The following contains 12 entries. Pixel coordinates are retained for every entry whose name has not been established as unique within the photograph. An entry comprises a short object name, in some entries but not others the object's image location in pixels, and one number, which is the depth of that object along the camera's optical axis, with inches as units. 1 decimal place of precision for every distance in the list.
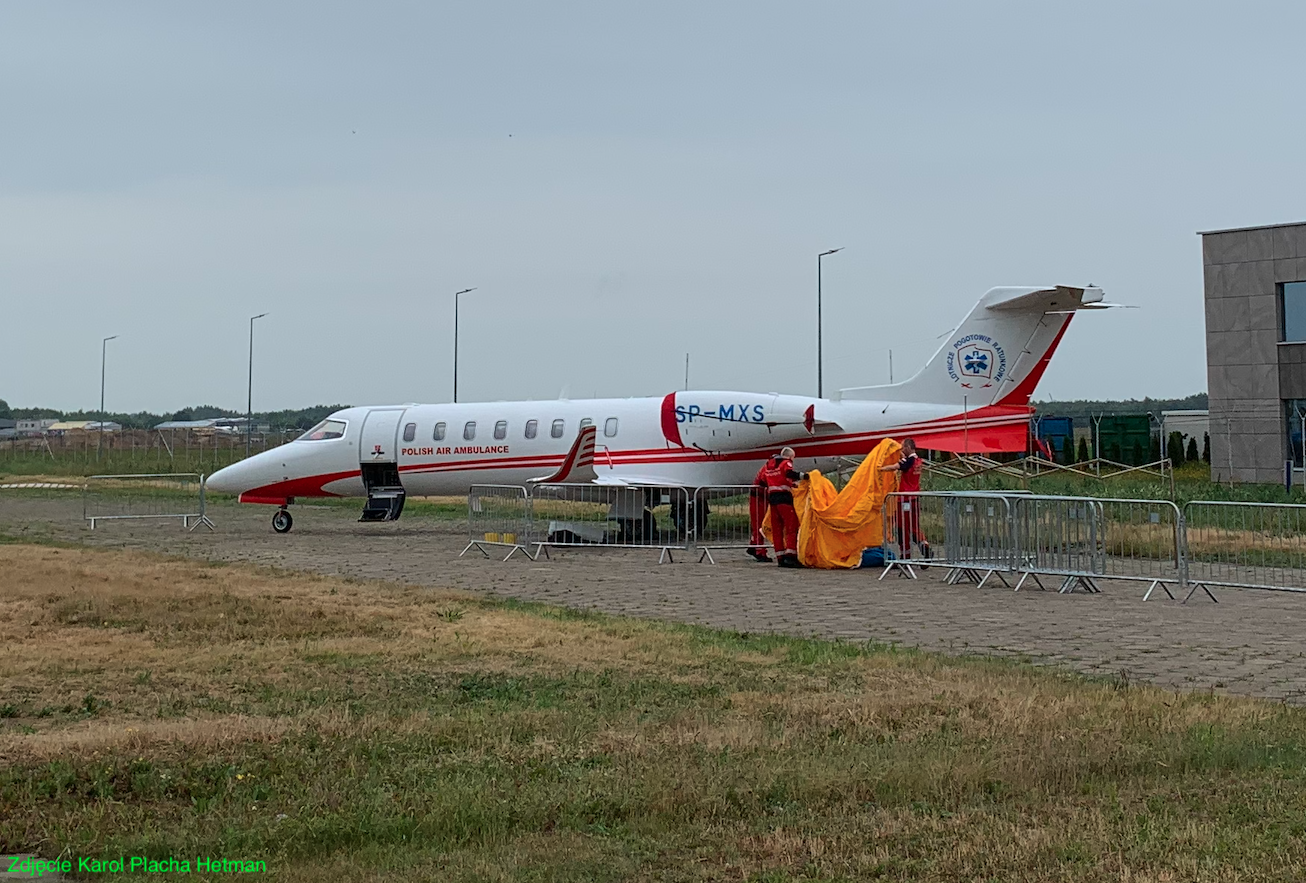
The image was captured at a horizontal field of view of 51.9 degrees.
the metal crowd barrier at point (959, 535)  674.8
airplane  914.1
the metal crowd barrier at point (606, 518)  874.8
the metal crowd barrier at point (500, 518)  857.5
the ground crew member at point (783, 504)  786.2
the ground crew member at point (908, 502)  748.0
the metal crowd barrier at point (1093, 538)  627.5
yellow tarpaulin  764.6
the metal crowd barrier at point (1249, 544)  589.9
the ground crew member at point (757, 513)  836.0
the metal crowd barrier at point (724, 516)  869.8
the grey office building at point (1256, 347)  1715.1
